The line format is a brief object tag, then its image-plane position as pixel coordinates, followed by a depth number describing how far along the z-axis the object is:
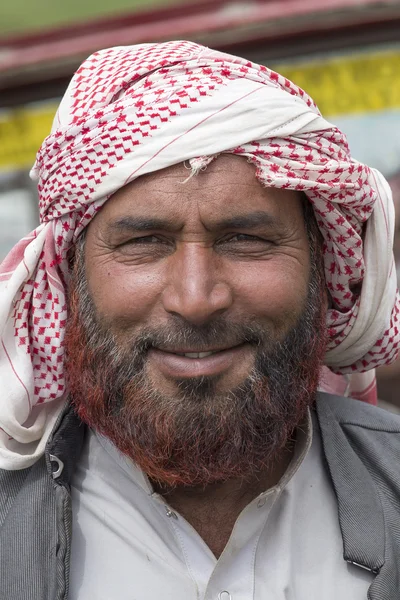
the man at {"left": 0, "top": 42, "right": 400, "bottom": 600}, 4.16
